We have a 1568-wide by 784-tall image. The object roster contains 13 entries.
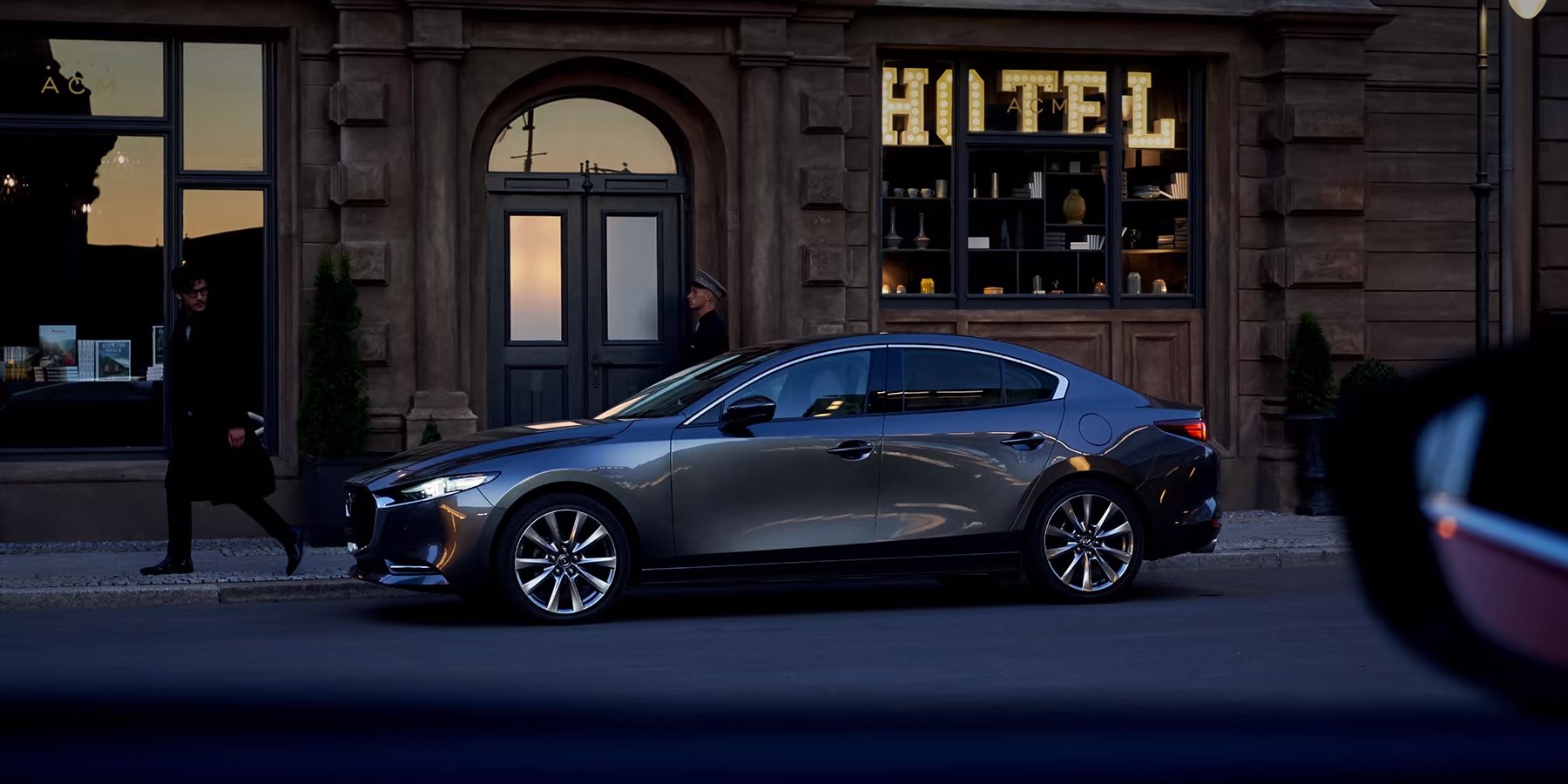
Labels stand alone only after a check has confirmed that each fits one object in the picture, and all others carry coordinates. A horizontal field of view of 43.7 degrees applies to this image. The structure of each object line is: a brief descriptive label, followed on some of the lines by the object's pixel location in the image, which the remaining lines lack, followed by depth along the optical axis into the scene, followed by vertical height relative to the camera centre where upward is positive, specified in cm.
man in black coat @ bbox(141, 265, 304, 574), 1195 -27
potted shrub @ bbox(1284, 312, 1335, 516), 1625 +6
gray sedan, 965 -53
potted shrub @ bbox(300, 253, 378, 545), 1377 -16
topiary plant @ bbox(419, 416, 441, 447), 1459 -38
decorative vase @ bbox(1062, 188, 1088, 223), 1691 +152
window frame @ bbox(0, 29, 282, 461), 1485 +188
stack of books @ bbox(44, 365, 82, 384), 1488 +7
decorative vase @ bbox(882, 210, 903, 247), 1652 +125
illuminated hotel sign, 1647 +239
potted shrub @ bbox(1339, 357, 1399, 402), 1631 +7
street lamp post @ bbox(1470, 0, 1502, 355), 1497 +147
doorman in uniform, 1466 +35
